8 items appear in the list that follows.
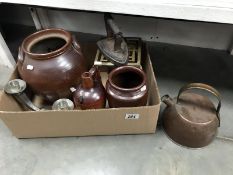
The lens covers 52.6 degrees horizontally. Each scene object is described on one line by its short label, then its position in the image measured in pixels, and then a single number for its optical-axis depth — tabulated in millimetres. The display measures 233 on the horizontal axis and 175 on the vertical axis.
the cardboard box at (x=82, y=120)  936
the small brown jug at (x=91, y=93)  976
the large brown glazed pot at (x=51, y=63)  989
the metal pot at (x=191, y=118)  960
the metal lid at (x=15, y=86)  1025
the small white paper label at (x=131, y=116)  956
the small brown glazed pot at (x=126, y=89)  937
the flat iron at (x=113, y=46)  1042
